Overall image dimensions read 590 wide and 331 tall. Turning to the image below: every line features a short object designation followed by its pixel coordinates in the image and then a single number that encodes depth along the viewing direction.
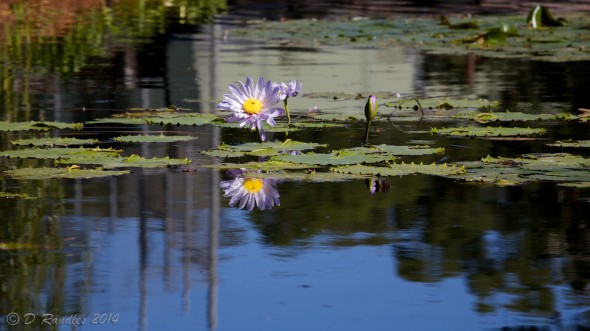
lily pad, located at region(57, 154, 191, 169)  11.75
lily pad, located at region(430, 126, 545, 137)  13.94
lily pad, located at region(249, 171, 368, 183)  11.20
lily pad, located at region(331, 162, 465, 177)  11.41
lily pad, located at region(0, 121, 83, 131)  14.20
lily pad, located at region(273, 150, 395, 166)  11.90
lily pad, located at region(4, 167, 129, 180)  11.25
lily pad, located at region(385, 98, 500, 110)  16.56
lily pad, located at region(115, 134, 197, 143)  13.16
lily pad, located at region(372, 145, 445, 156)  12.37
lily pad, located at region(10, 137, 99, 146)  12.98
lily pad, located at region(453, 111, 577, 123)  15.14
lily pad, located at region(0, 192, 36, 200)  10.45
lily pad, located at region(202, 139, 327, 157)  12.59
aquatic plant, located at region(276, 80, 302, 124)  13.68
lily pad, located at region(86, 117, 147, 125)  14.95
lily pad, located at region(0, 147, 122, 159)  12.20
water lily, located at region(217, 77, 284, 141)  13.14
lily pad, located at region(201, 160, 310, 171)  11.82
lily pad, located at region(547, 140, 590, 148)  13.02
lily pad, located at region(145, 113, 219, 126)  14.51
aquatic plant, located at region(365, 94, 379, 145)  13.51
